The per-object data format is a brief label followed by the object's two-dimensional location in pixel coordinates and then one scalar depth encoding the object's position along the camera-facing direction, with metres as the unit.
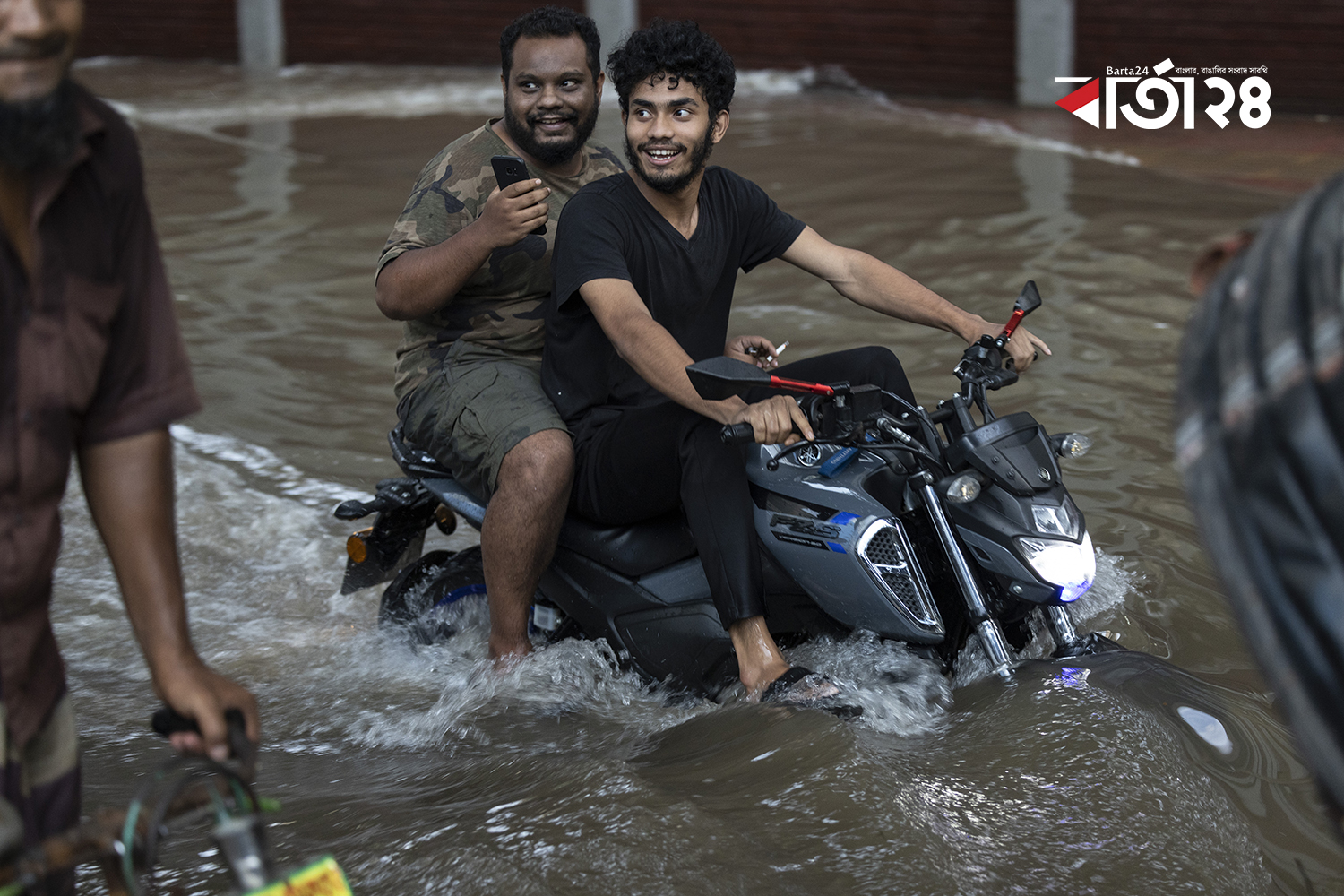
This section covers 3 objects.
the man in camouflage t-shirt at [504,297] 3.23
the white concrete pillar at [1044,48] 12.00
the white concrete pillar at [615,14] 13.73
